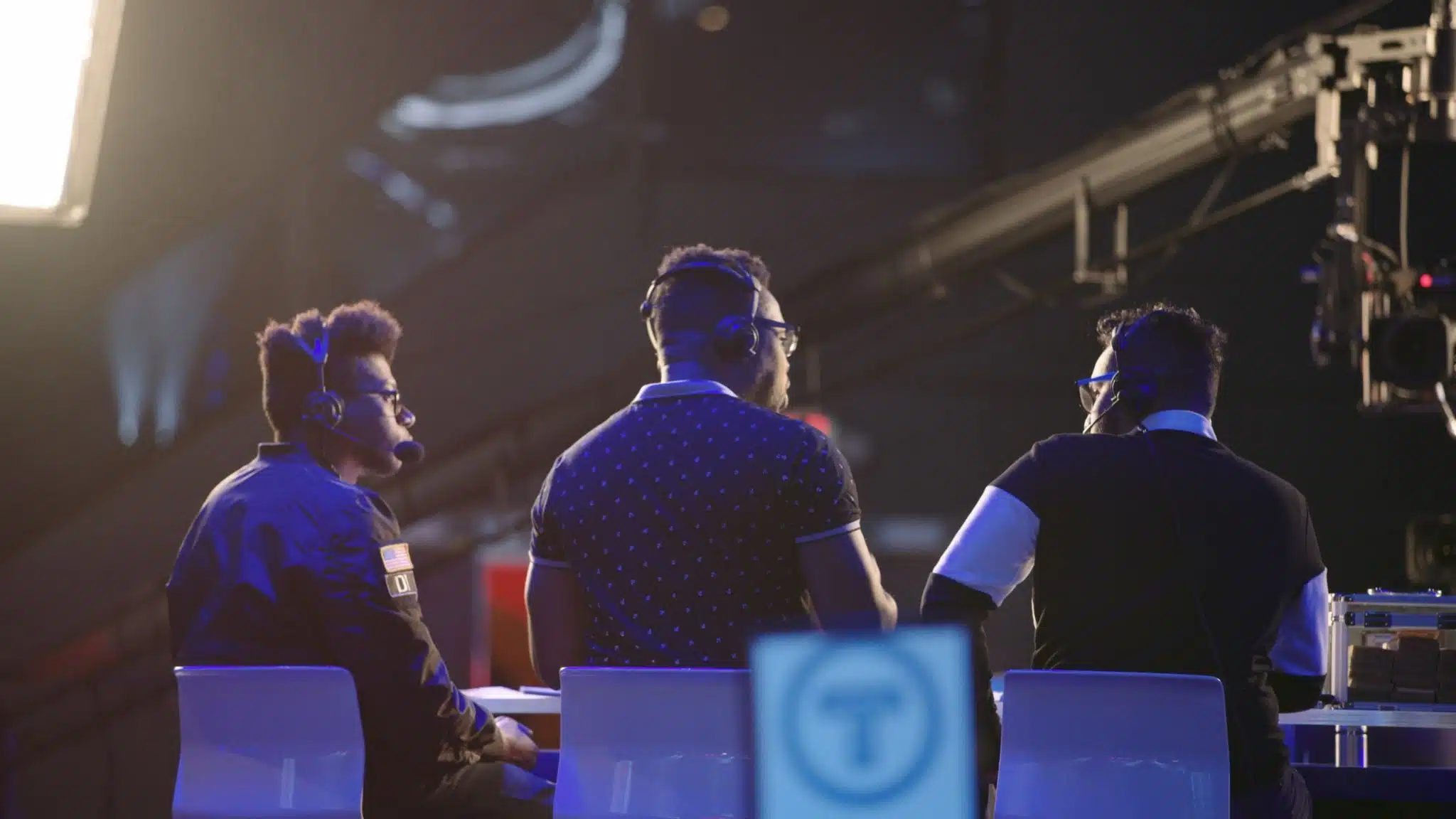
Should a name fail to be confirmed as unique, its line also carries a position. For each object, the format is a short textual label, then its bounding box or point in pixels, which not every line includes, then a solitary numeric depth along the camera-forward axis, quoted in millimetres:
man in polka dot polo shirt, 7459
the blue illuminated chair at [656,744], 7382
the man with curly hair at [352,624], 7994
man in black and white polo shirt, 7572
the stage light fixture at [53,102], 8495
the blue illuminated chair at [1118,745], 7384
